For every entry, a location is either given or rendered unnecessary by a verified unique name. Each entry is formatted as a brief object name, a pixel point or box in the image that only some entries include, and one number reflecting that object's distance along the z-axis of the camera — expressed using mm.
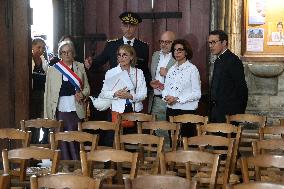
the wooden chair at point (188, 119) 7495
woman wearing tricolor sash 8375
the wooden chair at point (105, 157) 5169
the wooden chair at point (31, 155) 5361
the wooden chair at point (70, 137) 6208
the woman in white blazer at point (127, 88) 8243
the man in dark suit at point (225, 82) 8045
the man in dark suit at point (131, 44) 9265
